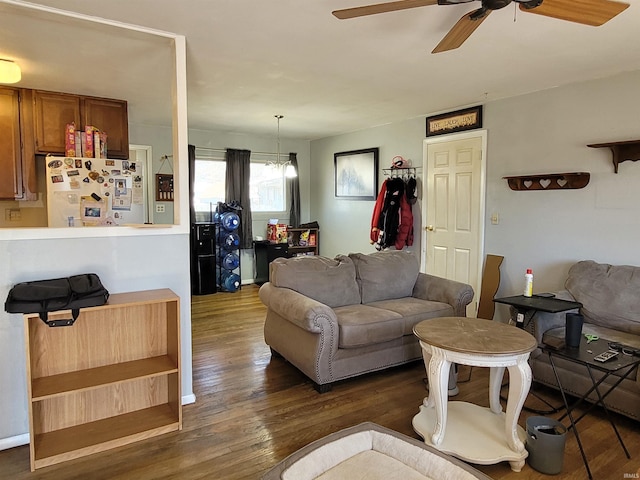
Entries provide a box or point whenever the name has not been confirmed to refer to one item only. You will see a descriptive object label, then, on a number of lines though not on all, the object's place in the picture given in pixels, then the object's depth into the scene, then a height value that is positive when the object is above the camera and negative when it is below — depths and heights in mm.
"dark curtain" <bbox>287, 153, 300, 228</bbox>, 7039 +251
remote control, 2150 -745
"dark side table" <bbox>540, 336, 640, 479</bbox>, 2053 -748
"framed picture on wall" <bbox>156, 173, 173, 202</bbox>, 5751 +388
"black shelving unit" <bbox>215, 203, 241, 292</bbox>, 6082 -498
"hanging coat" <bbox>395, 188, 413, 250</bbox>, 5207 -127
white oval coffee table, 2086 -908
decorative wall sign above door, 4402 +1023
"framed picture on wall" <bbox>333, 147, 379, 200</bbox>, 5801 +583
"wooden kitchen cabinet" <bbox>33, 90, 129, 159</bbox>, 3967 +944
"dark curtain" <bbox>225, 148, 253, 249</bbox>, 6344 +437
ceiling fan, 1717 +867
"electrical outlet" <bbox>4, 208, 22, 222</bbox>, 4303 -6
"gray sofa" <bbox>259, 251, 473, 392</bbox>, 2920 -744
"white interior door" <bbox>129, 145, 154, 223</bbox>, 5629 +638
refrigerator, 3621 +204
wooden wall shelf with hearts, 3535 +293
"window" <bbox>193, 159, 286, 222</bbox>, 6250 +428
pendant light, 6254 +719
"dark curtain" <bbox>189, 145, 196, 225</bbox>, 5957 +608
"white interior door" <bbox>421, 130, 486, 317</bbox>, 4449 +66
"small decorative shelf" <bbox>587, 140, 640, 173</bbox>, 3174 +481
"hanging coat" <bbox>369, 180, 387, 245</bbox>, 5395 -2
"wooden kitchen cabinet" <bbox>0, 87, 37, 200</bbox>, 3863 +675
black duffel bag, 2006 -407
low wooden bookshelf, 2229 -894
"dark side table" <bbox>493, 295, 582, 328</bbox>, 2834 -635
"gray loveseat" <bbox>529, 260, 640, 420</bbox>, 2736 -728
